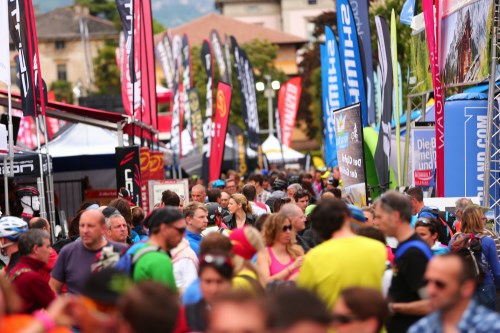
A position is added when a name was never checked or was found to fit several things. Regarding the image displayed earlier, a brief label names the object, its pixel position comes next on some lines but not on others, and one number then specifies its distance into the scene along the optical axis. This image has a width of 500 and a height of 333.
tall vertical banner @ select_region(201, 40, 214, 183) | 27.36
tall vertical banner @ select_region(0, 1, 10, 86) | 14.05
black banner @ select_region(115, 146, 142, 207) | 18.64
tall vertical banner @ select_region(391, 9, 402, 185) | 19.77
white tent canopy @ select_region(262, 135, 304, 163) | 45.50
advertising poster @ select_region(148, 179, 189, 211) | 18.75
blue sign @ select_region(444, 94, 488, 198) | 17.12
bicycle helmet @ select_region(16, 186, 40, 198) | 16.05
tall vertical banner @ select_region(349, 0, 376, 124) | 21.72
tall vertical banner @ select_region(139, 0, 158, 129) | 22.36
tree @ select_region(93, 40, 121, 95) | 106.12
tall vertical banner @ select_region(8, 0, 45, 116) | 14.80
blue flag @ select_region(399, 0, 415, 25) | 23.70
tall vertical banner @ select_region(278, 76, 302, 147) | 43.53
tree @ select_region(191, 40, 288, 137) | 78.81
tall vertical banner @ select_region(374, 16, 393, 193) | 18.39
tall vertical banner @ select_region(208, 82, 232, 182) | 26.30
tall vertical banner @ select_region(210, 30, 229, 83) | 39.12
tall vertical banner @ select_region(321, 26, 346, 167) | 26.95
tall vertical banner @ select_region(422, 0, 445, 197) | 17.58
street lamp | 48.59
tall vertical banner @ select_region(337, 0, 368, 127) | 21.16
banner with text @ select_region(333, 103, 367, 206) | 15.30
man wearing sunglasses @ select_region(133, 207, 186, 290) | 7.50
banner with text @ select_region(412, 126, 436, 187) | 19.94
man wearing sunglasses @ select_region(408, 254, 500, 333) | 5.70
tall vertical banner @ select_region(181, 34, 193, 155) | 31.77
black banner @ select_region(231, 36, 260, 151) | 36.72
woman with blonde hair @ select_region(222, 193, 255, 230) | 13.70
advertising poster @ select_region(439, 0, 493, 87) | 16.45
